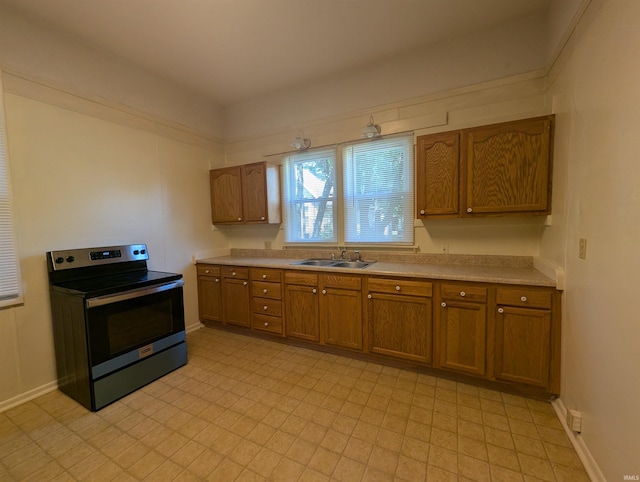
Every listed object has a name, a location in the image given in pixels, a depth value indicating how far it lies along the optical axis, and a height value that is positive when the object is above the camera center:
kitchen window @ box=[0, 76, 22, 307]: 2.05 -0.06
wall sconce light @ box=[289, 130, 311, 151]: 3.35 +1.00
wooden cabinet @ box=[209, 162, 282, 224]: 3.49 +0.43
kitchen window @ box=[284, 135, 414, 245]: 2.99 +0.36
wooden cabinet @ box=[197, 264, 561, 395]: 2.00 -0.87
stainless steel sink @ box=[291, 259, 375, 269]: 3.07 -0.45
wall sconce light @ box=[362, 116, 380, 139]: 2.90 +0.98
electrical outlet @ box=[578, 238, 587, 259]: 1.57 -0.18
